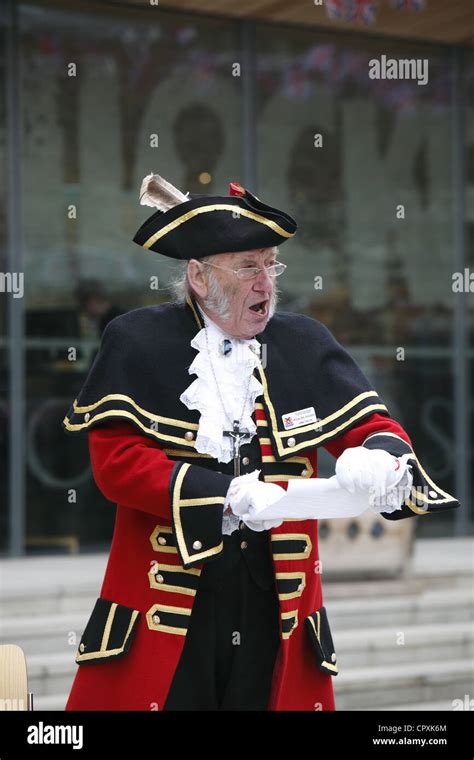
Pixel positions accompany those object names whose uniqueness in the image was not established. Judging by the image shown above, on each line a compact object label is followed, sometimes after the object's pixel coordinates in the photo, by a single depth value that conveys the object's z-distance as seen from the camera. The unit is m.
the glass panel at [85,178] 17.92
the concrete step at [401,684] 13.11
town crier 6.05
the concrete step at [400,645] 13.96
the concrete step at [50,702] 12.20
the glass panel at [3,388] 17.80
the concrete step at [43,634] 13.66
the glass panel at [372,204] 19.41
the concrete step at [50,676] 12.73
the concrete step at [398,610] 14.76
